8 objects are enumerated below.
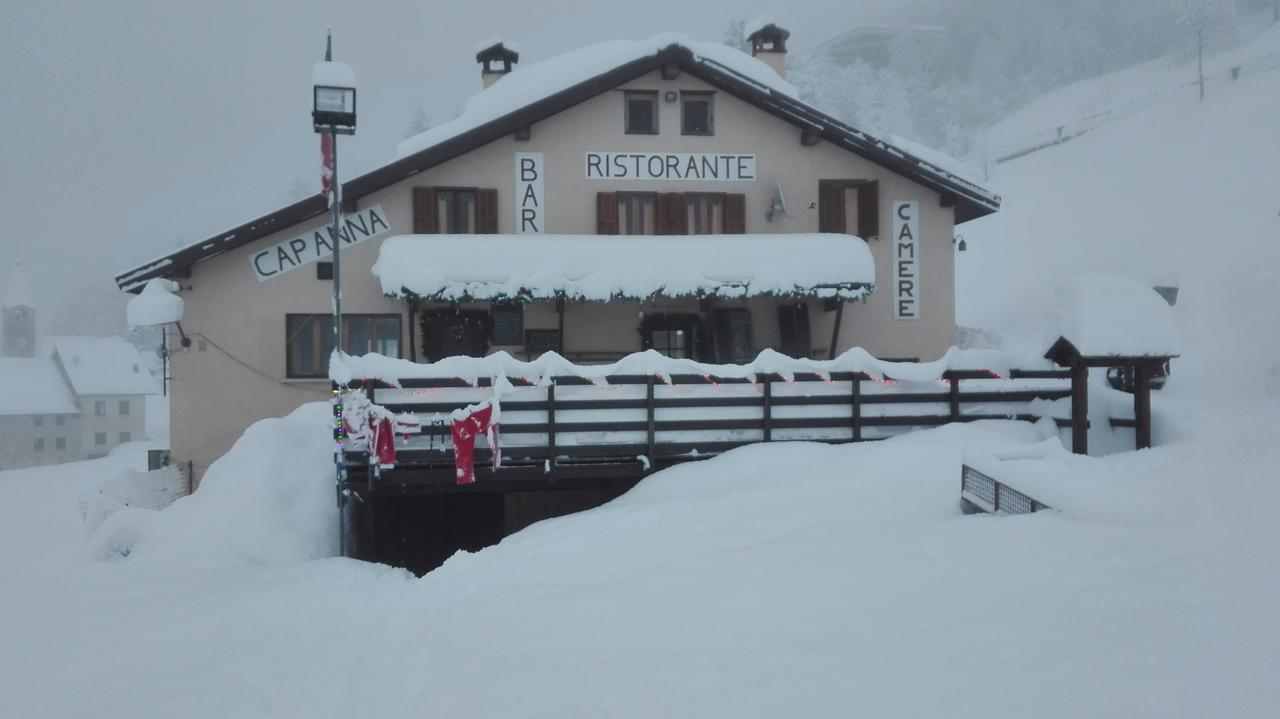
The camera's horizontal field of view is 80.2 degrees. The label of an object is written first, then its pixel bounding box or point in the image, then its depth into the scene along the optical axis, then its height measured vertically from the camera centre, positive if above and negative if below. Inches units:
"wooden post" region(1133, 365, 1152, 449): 436.5 -36.4
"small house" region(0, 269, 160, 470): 2797.7 -182.2
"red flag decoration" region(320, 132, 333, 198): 453.7 +115.8
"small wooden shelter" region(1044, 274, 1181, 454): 430.9 +6.3
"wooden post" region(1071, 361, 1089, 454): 447.5 -38.5
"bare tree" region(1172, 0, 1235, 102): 2615.7 +1145.4
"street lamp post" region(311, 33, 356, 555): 447.2 +141.3
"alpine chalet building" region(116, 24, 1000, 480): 647.1 +89.0
